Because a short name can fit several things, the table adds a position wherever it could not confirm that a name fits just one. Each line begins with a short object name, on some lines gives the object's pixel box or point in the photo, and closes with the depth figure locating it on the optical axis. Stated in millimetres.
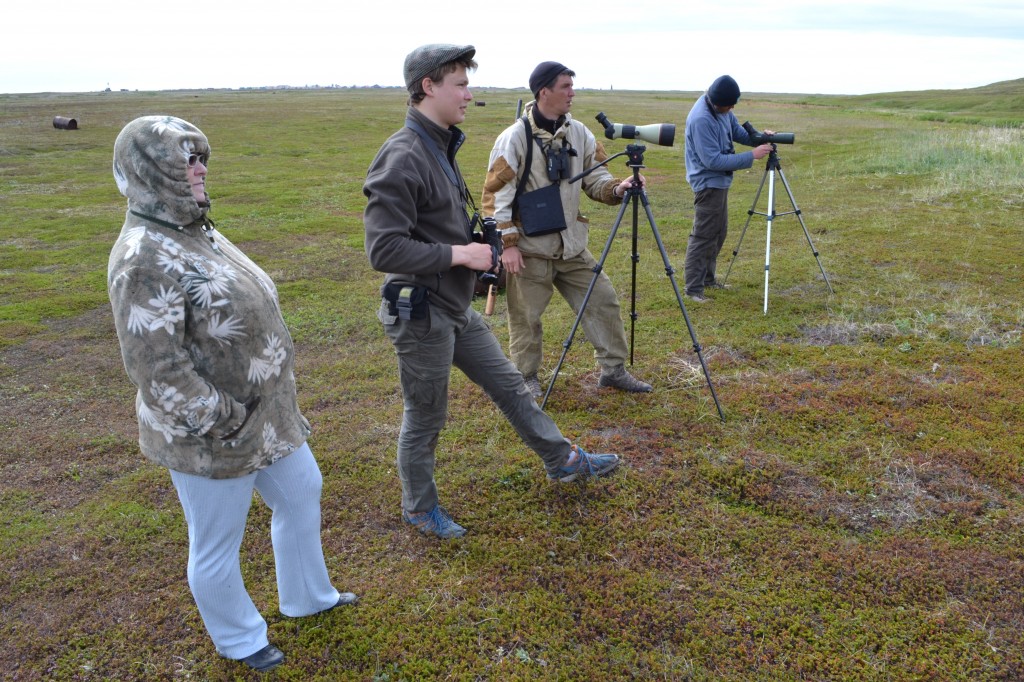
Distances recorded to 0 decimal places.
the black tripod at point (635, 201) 5141
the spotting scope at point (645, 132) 5234
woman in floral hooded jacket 2639
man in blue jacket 7867
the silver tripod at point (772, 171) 7977
